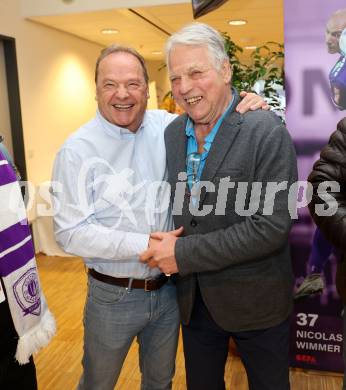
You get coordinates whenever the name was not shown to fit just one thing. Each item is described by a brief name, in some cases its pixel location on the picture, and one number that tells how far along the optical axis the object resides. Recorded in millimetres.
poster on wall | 2104
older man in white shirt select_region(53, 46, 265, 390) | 1579
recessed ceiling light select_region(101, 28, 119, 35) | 5863
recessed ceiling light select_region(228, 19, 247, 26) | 5648
